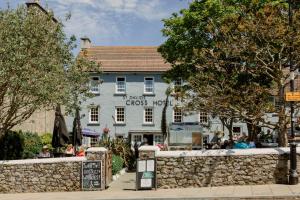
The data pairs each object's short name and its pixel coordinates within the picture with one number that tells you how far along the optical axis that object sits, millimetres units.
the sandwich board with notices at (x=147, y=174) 18469
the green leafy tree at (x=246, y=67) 19156
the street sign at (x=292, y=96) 17719
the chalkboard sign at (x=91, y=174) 18938
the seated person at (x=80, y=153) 23125
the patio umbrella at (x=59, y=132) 22484
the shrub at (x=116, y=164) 22827
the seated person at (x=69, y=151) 23409
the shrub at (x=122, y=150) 26875
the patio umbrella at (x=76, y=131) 24391
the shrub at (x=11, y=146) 24353
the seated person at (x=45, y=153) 22995
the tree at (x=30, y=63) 19469
